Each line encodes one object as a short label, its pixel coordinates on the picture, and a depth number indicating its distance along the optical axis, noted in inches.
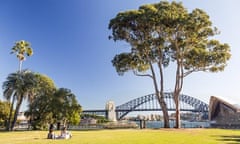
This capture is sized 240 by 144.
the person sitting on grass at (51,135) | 766.5
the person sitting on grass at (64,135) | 746.1
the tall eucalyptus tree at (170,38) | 1246.3
